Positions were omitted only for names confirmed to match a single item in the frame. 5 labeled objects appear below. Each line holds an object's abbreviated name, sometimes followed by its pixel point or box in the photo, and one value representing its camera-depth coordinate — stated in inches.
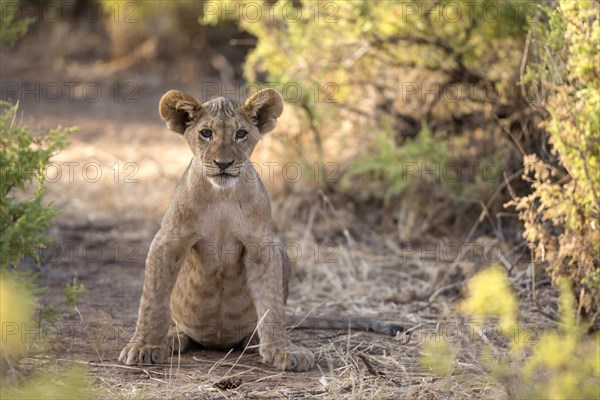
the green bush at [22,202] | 387.5
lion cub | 443.2
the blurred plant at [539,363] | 342.0
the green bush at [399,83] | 701.9
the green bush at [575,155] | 461.7
